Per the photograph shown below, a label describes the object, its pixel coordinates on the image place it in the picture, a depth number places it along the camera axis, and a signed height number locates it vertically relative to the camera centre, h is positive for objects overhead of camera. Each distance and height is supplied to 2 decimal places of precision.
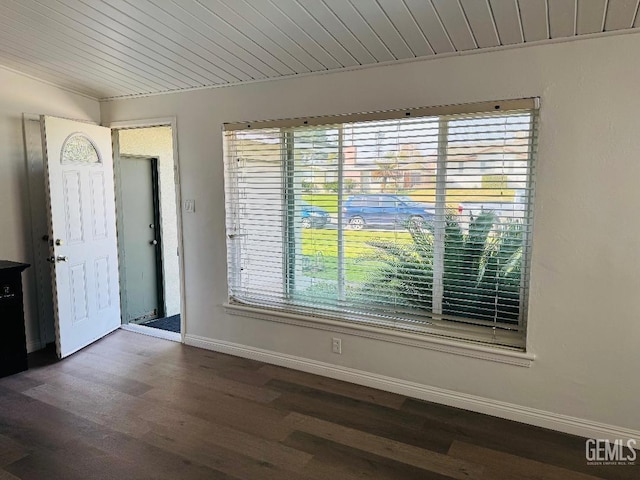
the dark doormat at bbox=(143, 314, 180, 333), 4.63 -1.38
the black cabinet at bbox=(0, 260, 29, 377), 3.26 -0.92
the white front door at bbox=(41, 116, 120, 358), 3.53 -0.25
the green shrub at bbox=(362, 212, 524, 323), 2.65 -0.46
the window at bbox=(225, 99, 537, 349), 2.61 -0.12
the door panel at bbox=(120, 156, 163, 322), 4.73 -0.43
